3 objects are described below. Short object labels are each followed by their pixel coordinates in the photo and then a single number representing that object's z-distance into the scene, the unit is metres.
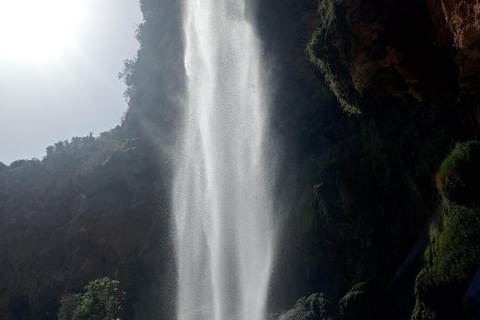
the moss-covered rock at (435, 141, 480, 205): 7.66
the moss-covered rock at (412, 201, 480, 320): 7.39
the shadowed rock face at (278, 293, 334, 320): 14.33
